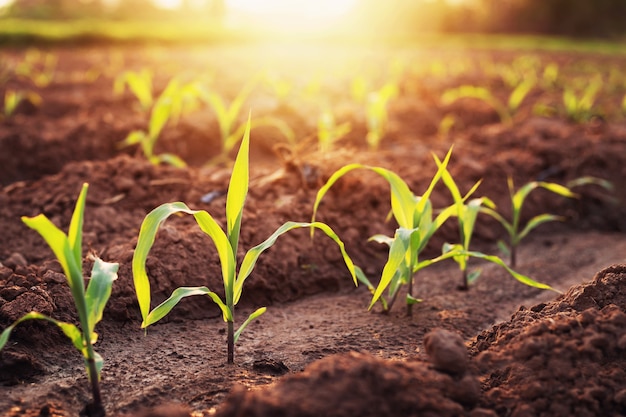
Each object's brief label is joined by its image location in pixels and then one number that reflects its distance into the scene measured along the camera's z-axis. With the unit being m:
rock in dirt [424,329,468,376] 1.54
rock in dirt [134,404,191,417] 1.28
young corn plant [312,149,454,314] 1.95
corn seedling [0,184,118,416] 1.39
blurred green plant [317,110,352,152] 3.48
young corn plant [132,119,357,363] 1.64
